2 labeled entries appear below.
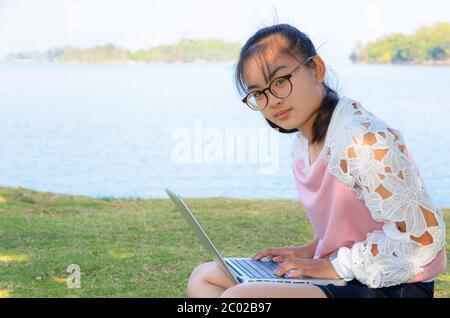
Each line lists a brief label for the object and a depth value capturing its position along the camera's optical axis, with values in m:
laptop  1.98
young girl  1.94
